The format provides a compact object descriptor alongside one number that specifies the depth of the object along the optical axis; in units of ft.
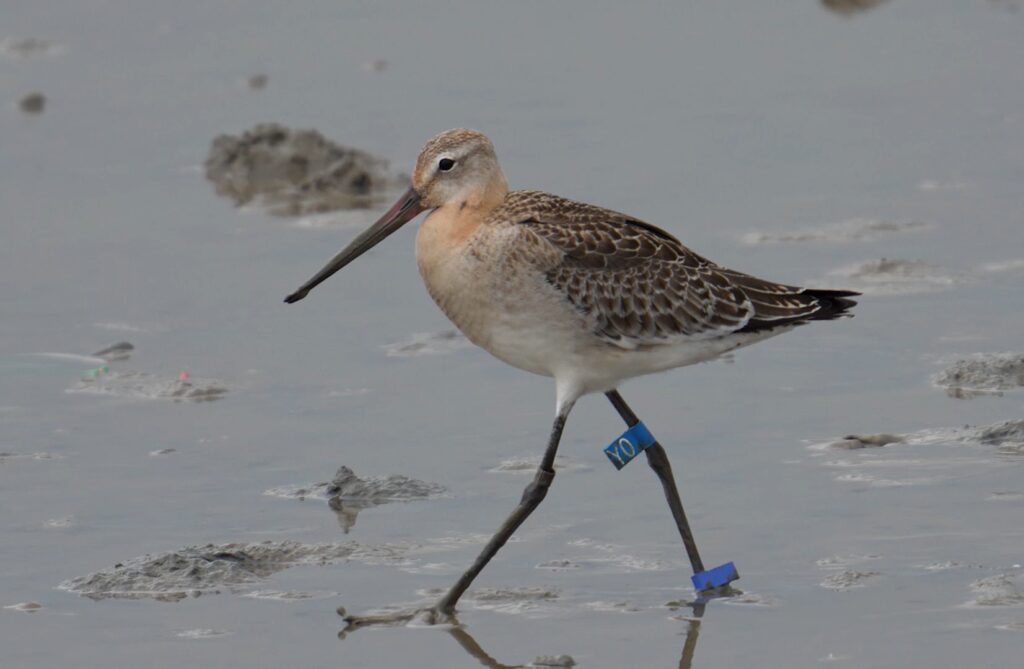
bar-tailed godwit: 55.36
